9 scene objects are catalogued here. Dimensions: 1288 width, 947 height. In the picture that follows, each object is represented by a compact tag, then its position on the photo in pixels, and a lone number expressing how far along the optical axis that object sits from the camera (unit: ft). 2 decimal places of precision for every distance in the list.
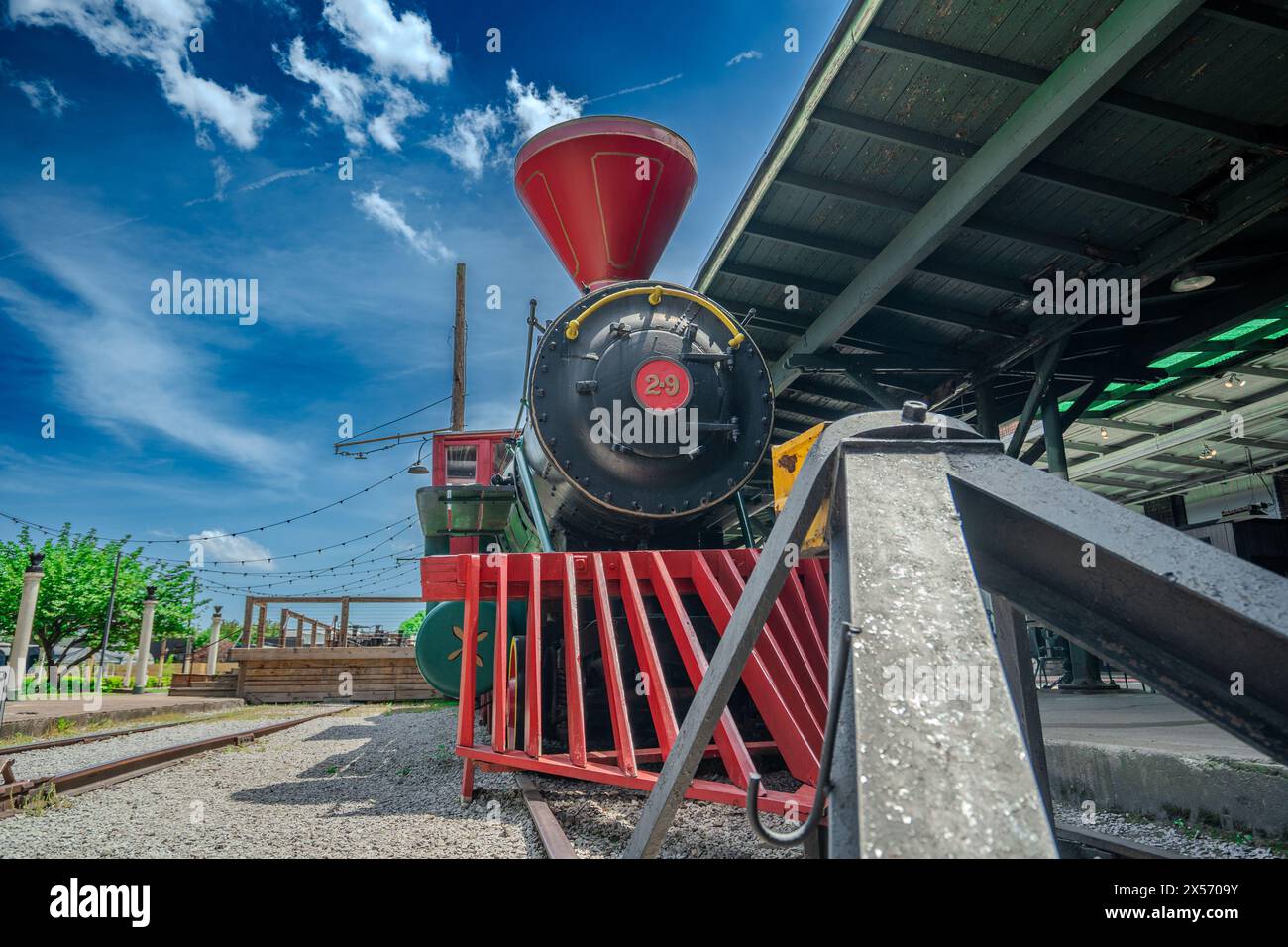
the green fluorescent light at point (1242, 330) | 24.25
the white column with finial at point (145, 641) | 54.74
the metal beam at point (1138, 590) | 3.35
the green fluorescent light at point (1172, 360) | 26.32
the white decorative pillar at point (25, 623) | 37.04
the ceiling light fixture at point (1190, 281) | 18.83
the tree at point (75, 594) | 82.07
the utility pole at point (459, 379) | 60.85
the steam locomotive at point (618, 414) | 14.07
